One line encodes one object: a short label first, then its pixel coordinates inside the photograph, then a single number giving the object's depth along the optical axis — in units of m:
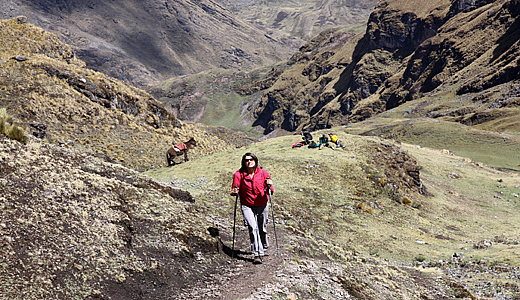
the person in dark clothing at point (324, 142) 33.72
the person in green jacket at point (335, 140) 33.83
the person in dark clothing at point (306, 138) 35.44
